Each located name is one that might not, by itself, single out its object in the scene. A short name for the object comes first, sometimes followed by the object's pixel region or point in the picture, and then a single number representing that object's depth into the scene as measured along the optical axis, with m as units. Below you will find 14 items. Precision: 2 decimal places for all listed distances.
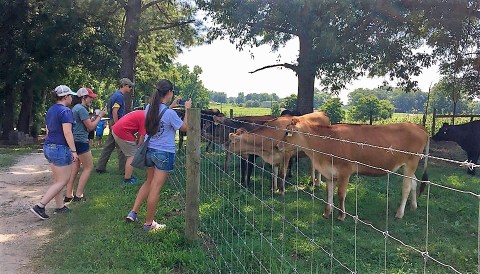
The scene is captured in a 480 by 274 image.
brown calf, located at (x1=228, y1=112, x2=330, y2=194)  8.44
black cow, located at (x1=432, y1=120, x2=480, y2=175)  13.63
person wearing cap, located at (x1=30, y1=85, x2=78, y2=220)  6.01
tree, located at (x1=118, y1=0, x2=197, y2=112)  15.15
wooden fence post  5.04
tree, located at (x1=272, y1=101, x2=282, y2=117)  30.59
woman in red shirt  6.96
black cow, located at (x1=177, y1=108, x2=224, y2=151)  12.30
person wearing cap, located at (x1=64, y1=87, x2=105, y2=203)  6.83
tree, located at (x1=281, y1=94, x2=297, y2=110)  33.56
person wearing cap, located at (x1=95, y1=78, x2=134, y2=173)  8.10
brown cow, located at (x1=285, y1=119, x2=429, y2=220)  6.89
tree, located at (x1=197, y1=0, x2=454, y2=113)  10.59
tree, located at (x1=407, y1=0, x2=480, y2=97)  11.53
